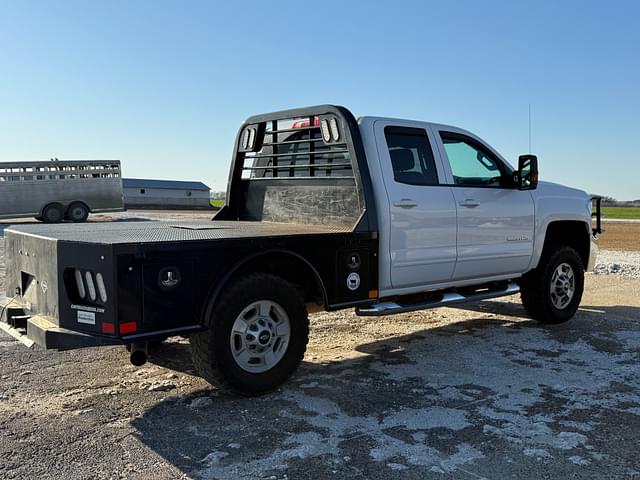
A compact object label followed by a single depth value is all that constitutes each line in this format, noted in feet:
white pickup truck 13.56
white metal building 211.41
